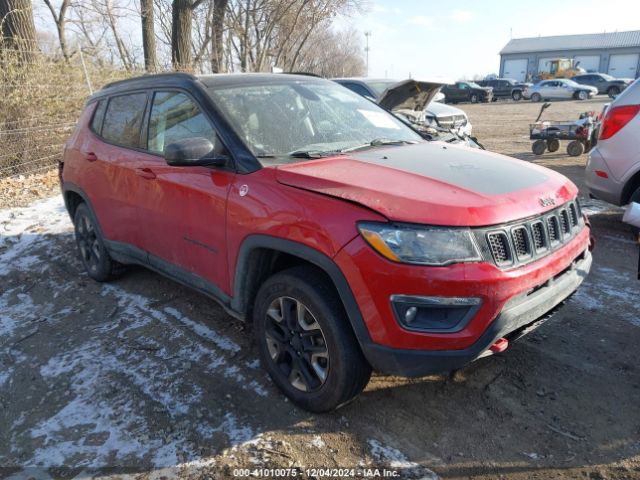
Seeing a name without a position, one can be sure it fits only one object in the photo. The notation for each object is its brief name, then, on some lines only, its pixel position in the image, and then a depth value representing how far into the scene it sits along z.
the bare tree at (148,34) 15.04
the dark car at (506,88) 38.12
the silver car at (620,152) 4.92
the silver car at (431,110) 9.64
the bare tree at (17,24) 9.93
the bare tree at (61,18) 20.95
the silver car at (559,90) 33.56
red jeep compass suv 2.23
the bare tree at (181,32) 14.66
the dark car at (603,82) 35.84
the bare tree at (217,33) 18.72
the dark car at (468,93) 36.19
